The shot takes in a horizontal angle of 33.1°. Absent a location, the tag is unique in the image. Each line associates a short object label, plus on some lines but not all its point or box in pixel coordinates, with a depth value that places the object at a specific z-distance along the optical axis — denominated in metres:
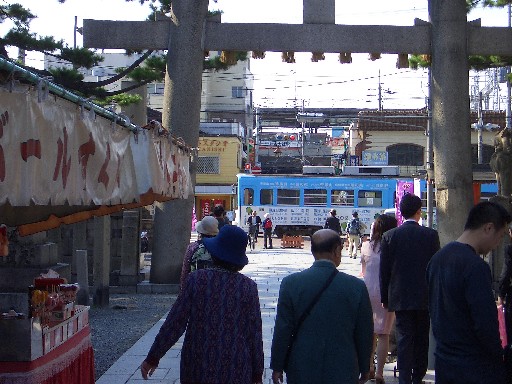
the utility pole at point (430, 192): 21.25
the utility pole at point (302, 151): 67.81
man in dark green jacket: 5.40
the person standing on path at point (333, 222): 30.44
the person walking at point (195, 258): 8.29
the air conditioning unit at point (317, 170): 45.56
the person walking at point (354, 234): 32.38
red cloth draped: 5.95
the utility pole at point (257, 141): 71.09
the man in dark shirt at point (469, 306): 4.88
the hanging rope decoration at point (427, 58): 13.22
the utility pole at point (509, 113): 36.97
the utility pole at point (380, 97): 57.81
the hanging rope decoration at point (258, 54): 13.59
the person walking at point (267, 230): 37.84
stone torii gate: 11.81
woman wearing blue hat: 5.27
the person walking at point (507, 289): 5.80
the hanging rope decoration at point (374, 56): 13.52
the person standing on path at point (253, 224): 37.94
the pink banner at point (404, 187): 25.32
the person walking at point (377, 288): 8.95
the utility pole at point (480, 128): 40.91
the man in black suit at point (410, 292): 7.94
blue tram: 44.75
